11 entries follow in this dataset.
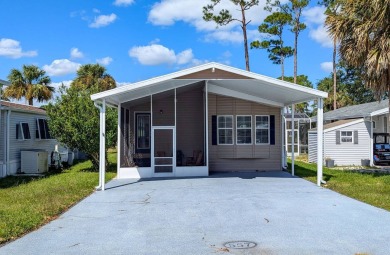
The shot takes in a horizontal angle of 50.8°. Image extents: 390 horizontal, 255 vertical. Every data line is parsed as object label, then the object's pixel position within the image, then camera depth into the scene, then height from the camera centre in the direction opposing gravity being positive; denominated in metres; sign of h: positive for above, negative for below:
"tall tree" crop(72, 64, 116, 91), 34.41 +5.75
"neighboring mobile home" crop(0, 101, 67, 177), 16.53 +0.41
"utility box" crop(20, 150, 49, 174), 17.61 -0.83
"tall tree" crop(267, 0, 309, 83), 31.47 +10.14
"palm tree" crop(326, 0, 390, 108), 12.93 +3.49
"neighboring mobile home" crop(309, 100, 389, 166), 20.41 +0.02
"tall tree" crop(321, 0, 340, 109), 28.60 +9.83
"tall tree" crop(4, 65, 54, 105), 31.42 +4.39
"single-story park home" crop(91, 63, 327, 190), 15.21 +0.59
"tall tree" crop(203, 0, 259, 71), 27.67 +8.46
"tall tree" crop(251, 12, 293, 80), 31.78 +8.19
